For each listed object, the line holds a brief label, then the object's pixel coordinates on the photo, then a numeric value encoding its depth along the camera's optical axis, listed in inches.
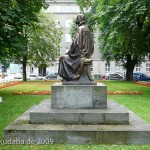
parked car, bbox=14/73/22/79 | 1554.2
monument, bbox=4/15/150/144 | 198.4
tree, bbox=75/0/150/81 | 518.0
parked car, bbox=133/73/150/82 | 1391.7
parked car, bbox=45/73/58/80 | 1544.4
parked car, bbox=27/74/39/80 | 1533.2
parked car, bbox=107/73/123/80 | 1501.9
